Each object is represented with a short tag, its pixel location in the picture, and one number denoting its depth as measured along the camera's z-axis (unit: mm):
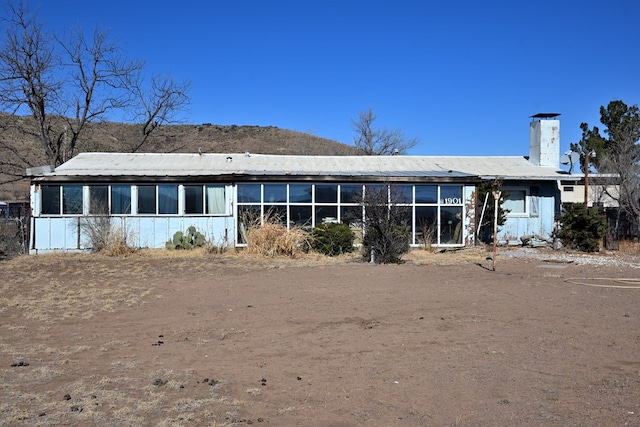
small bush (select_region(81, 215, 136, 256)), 18891
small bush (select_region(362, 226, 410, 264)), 16391
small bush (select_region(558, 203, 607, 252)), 20438
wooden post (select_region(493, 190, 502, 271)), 14472
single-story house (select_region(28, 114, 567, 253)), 19734
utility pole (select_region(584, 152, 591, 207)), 22203
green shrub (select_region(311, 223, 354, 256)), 18359
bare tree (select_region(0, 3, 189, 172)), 27000
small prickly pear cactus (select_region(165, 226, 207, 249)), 19500
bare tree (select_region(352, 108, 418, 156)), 45250
